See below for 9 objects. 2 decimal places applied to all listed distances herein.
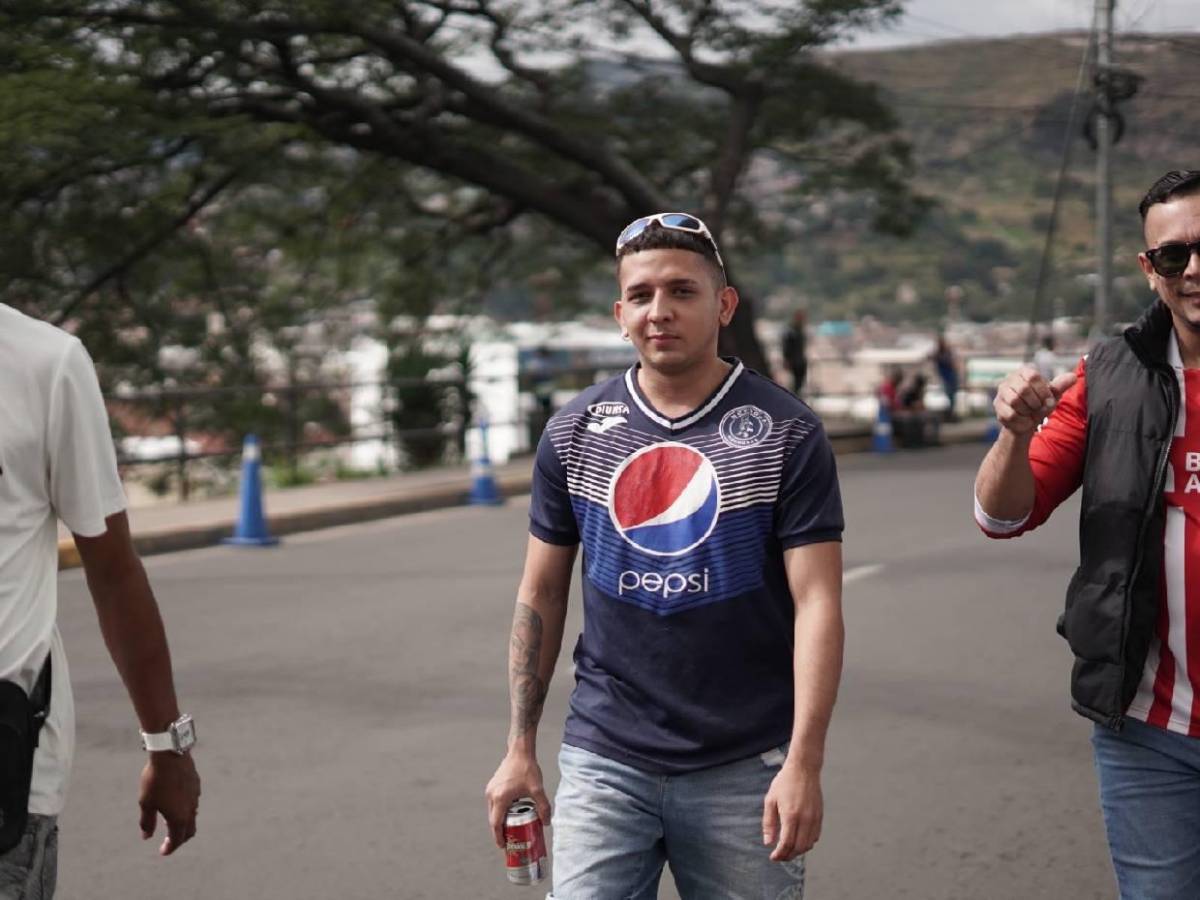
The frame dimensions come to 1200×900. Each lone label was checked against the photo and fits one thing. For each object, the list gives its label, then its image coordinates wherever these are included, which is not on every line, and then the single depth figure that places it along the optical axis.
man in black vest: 3.36
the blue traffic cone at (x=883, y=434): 25.88
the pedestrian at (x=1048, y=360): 31.75
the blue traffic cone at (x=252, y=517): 14.33
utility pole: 26.03
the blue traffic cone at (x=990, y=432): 28.76
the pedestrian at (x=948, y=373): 34.53
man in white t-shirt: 2.73
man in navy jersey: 3.24
